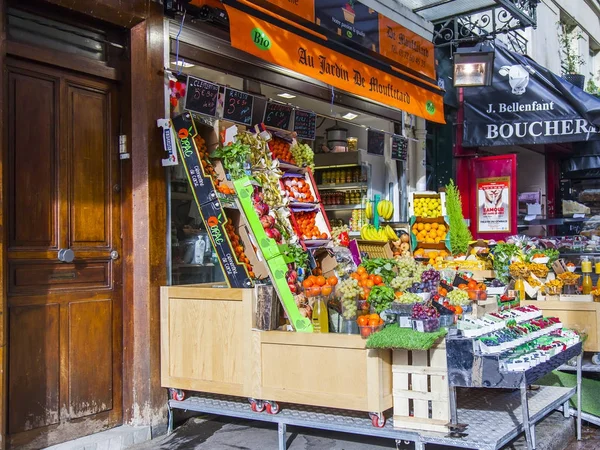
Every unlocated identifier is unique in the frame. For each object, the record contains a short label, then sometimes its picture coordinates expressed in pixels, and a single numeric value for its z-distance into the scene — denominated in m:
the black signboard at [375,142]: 9.44
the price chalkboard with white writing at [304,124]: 7.90
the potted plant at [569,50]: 17.22
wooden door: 5.11
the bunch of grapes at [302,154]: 7.71
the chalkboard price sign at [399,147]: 10.02
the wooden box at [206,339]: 5.53
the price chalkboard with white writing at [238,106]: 6.59
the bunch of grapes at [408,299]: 5.18
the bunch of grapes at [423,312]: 4.86
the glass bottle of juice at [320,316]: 5.61
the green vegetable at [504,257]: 8.14
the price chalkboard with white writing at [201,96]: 6.10
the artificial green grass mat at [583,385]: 6.55
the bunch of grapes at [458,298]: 5.70
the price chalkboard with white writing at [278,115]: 7.43
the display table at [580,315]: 6.93
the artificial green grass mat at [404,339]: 4.57
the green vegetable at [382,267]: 6.25
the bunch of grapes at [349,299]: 5.43
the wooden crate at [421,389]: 4.77
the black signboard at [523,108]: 11.05
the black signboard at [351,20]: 7.94
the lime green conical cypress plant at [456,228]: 9.72
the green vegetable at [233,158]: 6.23
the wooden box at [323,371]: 4.91
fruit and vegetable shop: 4.89
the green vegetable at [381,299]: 5.34
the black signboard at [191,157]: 5.91
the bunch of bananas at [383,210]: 10.44
